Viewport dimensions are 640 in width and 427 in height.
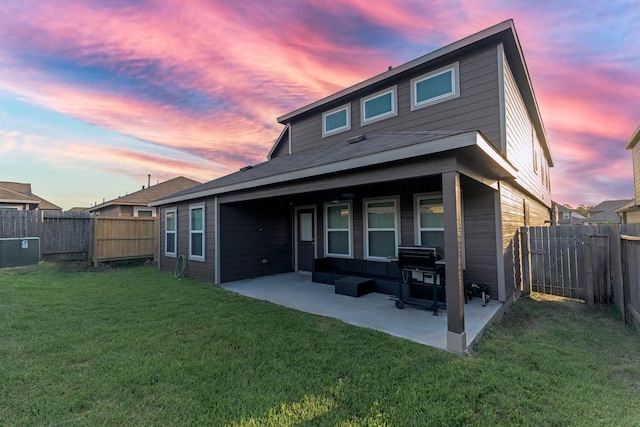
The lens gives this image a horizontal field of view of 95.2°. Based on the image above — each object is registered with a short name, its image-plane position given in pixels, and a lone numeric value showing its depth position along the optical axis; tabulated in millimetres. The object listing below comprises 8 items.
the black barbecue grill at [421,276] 4695
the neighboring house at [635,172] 11549
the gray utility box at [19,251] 9234
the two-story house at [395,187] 4012
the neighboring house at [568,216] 39809
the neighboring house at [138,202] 17250
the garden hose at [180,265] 8776
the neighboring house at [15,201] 16031
